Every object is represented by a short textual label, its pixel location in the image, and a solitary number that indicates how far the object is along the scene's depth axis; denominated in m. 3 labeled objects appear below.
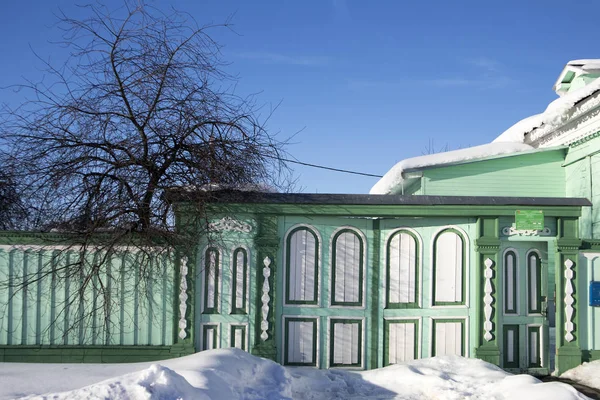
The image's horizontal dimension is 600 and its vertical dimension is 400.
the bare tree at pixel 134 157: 7.31
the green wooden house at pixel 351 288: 7.33
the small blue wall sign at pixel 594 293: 7.65
